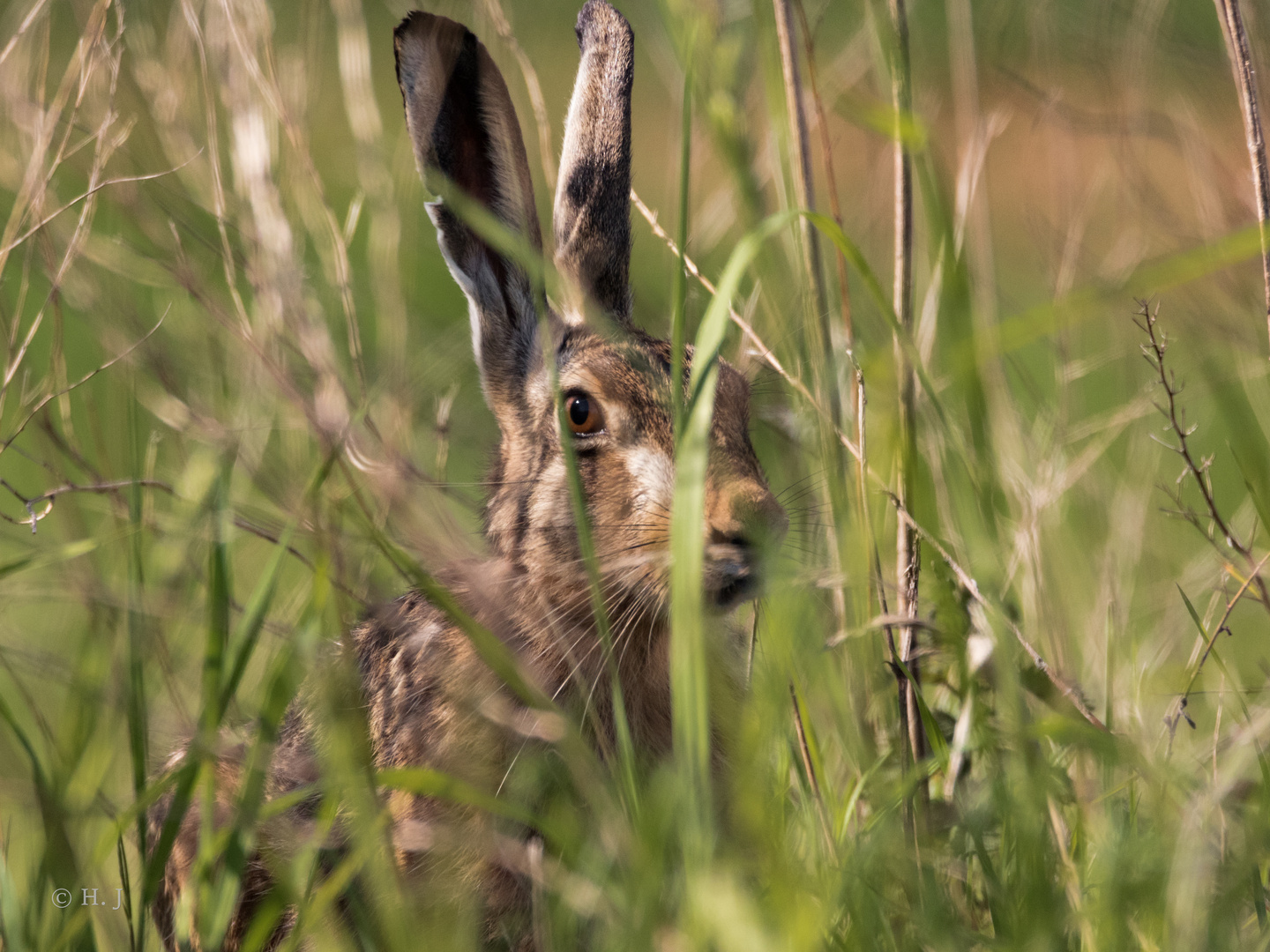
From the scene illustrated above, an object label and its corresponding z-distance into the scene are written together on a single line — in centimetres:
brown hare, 613
